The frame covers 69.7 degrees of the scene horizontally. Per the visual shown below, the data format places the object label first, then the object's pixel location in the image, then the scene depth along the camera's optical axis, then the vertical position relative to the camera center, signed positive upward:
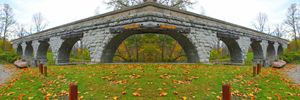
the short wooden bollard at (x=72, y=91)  2.89 -0.47
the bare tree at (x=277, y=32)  38.92 +4.14
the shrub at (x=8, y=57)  19.04 +0.00
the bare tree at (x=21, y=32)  37.50 +4.66
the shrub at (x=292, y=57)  19.21 -0.31
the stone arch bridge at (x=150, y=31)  9.60 +1.29
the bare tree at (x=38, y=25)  43.91 +6.47
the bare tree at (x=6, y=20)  31.94 +5.61
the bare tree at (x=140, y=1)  20.82 +5.18
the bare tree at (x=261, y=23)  42.19 +6.10
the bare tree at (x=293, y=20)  30.92 +4.96
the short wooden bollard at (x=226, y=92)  2.72 -0.48
